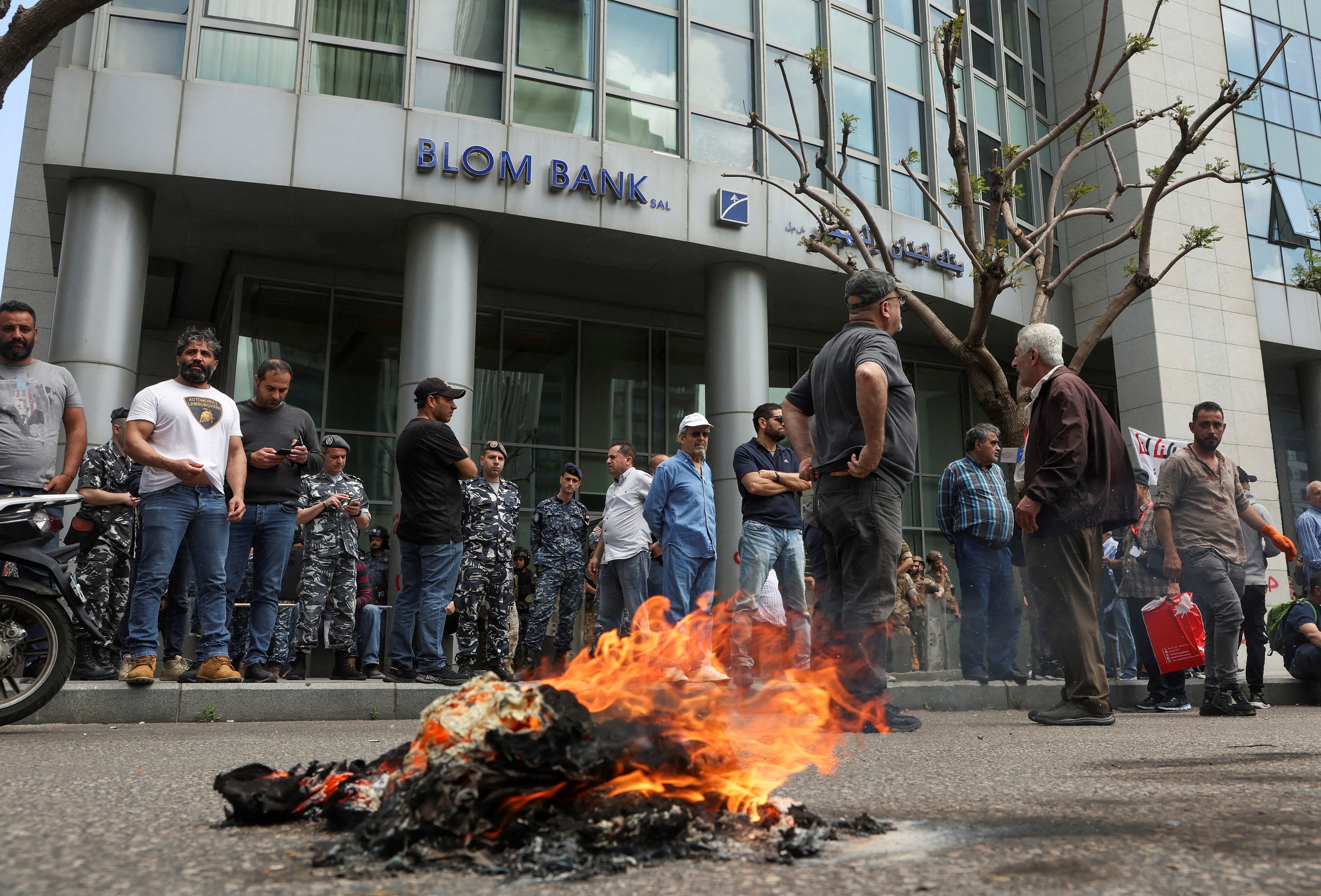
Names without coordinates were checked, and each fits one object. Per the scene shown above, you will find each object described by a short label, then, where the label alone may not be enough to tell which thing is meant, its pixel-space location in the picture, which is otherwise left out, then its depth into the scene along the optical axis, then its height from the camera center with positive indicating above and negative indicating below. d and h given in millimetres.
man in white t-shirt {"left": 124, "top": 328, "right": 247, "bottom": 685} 6035 +890
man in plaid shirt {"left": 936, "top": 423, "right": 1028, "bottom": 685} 8297 +566
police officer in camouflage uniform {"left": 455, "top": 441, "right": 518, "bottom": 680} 7891 +575
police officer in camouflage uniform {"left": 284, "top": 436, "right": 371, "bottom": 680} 7984 +585
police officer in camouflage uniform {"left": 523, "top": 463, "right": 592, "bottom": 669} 9359 +723
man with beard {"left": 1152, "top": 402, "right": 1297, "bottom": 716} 6879 +683
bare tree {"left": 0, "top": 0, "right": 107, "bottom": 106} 7258 +4239
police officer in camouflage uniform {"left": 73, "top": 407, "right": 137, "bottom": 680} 7117 +726
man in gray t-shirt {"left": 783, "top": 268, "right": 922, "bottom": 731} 4828 +785
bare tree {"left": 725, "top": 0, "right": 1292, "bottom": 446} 10750 +4630
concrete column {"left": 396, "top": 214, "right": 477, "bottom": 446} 13977 +4569
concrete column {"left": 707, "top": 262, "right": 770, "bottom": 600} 15609 +4340
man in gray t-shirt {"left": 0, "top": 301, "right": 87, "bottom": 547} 5832 +1256
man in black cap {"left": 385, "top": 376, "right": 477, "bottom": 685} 7293 +698
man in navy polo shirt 7383 +813
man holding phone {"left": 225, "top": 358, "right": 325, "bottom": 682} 6895 +782
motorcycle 4969 +126
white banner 13227 +2542
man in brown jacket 5387 +634
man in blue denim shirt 7883 +899
